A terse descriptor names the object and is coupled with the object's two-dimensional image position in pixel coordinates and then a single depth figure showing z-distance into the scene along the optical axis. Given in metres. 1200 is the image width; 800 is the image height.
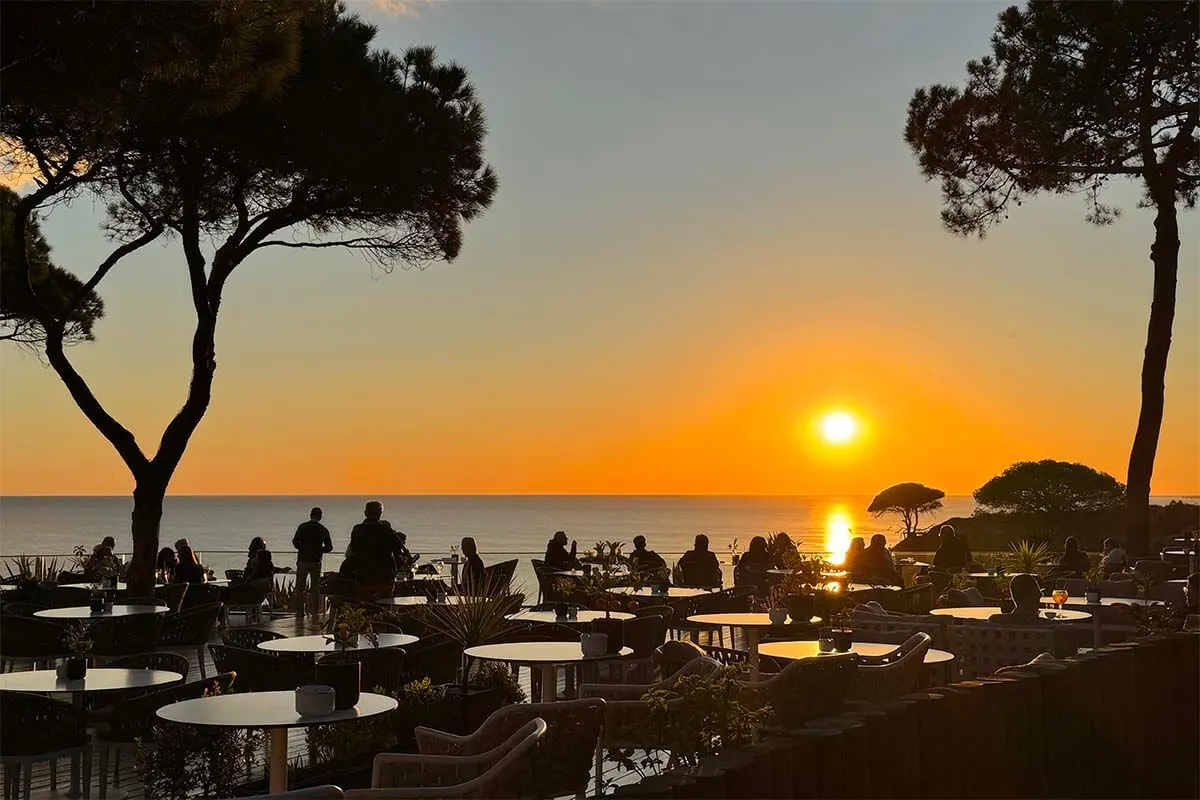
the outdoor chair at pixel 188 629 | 7.79
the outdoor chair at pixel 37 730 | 4.55
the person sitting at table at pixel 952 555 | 12.38
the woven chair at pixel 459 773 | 3.08
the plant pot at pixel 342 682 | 3.88
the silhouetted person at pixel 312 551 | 12.91
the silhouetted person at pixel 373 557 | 10.12
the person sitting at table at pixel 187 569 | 11.93
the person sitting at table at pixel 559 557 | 12.54
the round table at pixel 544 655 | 5.20
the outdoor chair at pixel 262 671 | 5.36
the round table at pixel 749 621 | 6.15
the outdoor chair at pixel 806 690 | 3.90
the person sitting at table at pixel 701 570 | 12.11
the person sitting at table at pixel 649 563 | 10.30
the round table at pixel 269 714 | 3.67
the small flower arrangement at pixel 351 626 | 5.11
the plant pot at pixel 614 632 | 5.41
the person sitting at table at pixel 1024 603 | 6.40
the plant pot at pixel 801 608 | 6.45
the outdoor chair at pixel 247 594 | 11.05
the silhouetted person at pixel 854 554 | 12.05
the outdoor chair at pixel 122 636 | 7.16
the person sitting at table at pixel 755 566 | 11.62
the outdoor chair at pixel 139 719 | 4.64
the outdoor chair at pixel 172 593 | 10.28
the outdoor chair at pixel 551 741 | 3.39
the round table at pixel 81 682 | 4.71
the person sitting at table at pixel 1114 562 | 11.98
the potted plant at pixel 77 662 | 4.85
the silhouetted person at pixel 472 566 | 10.70
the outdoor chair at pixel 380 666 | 5.40
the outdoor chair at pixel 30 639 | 7.30
